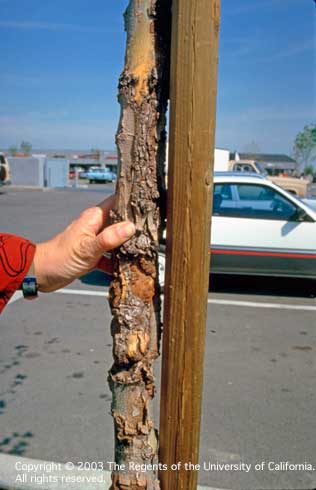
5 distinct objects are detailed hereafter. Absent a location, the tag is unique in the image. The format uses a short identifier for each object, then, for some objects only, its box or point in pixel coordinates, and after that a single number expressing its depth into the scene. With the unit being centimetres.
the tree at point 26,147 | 8016
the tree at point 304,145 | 5809
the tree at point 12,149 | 7256
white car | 654
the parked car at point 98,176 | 4694
